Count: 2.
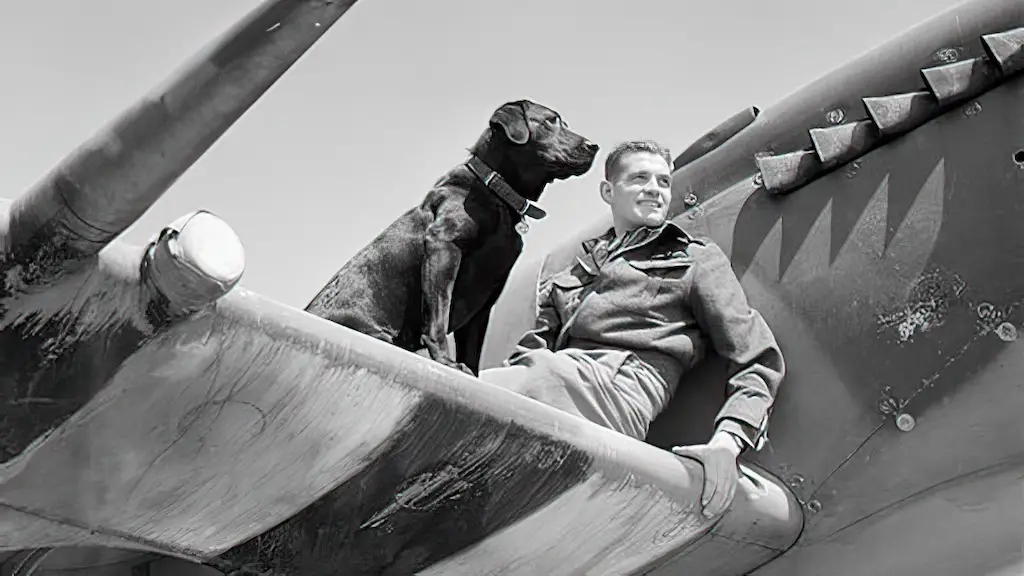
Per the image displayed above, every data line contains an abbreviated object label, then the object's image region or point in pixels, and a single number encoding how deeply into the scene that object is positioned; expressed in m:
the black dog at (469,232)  3.62
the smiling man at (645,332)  3.59
